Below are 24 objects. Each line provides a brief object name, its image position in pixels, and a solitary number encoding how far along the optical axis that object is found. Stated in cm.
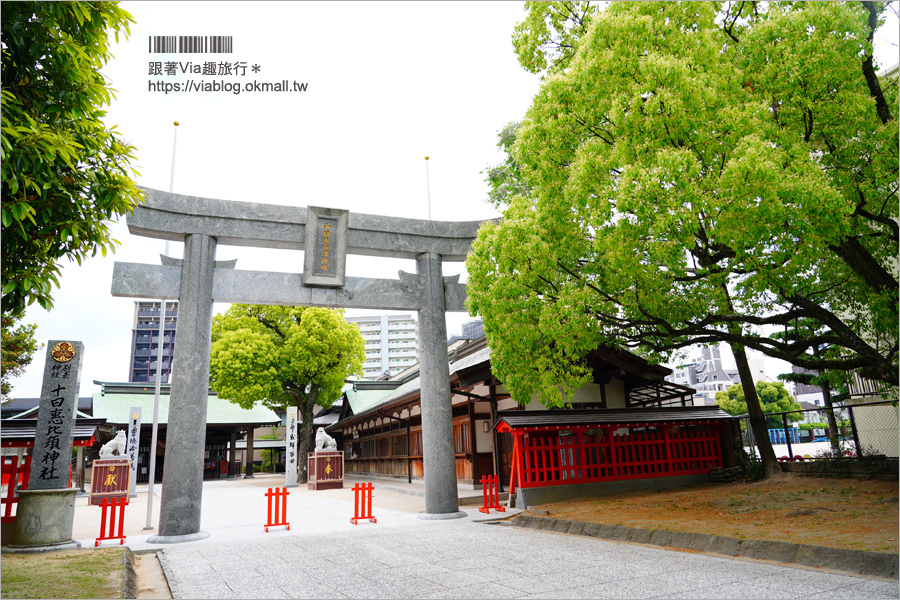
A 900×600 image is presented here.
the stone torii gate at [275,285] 1017
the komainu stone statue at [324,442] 2192
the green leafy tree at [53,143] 442
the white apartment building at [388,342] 11069
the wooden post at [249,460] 3159
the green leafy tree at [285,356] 2408
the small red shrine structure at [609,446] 1253
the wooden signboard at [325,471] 2155
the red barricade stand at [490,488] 1211
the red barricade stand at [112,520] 941
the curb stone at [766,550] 564
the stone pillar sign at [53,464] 859
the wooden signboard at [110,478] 1873
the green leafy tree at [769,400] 4684
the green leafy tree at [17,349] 1485
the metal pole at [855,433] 1267
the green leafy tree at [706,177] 674
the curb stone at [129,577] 584
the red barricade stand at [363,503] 1144
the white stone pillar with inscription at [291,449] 2337
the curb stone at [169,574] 612
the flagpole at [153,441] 1210
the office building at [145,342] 8031
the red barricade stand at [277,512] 1055
